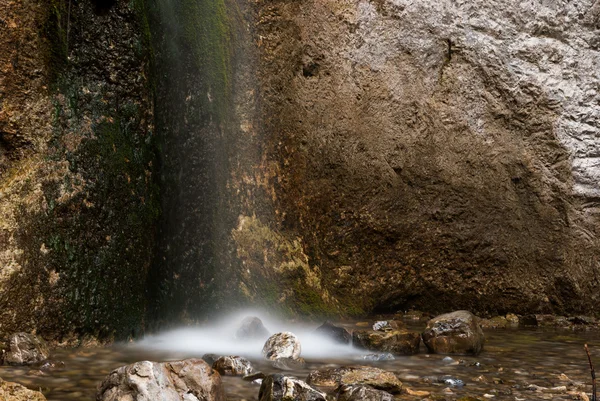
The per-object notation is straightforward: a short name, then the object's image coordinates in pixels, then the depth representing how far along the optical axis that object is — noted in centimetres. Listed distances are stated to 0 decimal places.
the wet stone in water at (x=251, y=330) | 435
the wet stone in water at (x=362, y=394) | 270
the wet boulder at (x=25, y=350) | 329
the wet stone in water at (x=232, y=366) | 324
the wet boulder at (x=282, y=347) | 369
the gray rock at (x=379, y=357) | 380
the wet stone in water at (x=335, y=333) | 426
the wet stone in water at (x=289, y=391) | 260
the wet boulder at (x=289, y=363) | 352
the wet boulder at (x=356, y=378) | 298
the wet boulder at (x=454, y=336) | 400
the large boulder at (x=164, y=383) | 245
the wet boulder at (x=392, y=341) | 396
